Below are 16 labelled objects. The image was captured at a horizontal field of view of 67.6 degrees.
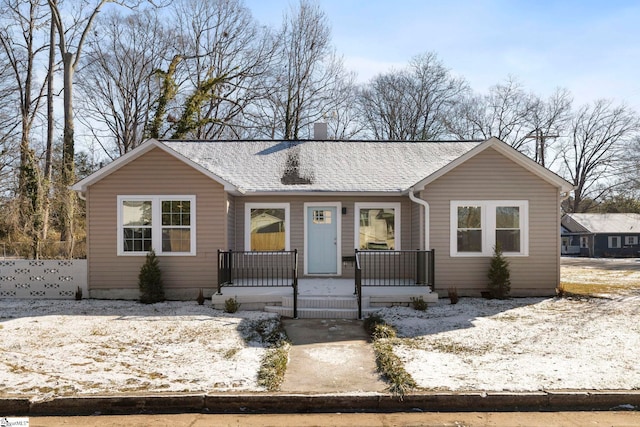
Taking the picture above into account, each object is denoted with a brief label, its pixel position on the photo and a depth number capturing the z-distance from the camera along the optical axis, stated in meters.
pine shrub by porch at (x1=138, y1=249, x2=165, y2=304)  10.52
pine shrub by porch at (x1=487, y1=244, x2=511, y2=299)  10.65
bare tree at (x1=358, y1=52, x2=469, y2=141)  31.91
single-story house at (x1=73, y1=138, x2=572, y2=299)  10.91
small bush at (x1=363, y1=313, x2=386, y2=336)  8.12
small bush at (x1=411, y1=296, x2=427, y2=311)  9.71
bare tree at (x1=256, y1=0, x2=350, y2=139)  26.88
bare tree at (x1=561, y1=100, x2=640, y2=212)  40.22
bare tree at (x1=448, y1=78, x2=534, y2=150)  33.31
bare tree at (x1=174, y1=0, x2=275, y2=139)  27.03
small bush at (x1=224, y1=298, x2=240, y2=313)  9.64
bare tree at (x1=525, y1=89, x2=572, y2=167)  35.53
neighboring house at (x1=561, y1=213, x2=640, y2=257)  39.12
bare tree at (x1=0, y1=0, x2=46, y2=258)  16.11
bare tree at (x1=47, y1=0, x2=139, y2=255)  16.52
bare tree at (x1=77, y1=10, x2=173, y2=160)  27.69
